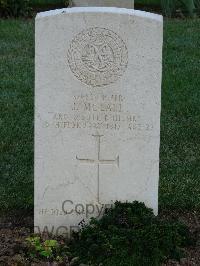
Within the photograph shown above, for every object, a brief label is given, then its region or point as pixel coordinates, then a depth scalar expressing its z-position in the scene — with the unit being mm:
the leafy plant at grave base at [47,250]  4613
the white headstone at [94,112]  4609
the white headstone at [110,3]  9906
